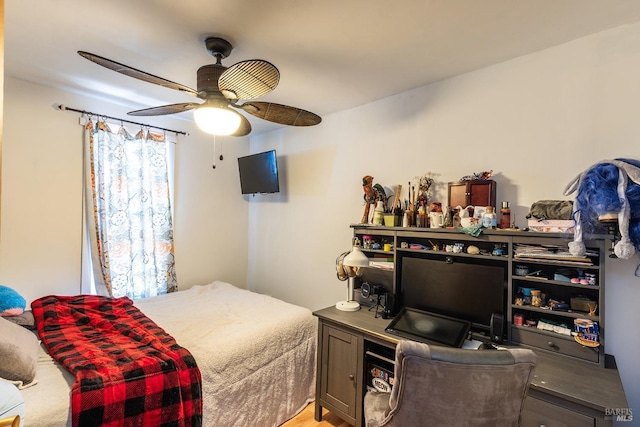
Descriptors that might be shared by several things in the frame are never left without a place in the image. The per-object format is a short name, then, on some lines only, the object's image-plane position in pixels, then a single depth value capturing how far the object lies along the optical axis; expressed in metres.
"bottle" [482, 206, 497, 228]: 1.92
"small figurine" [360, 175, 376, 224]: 2.63
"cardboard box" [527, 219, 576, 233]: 1.64
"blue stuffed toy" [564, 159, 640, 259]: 1.44
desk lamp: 2.29
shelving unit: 1.58
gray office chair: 1.15
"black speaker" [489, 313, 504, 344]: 1.78
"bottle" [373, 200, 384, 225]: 2.50
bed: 1.54
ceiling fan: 1.48
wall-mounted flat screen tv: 3.35
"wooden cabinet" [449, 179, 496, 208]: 2.01
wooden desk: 1.30
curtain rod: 2.66
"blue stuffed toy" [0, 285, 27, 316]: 2.01
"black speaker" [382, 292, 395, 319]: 2.22
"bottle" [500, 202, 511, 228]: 1.91
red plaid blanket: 1.47
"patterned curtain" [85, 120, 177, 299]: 2.81
